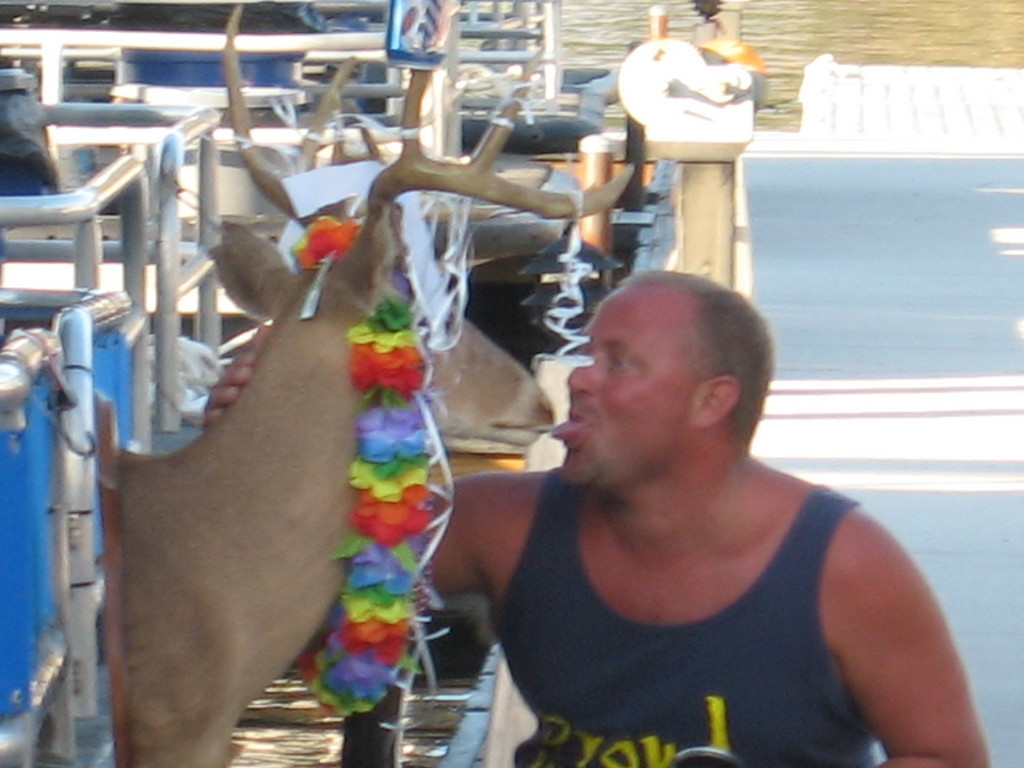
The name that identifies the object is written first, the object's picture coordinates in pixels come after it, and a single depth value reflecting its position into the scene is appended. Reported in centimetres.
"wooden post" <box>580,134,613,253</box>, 1559
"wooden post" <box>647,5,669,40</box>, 1880
